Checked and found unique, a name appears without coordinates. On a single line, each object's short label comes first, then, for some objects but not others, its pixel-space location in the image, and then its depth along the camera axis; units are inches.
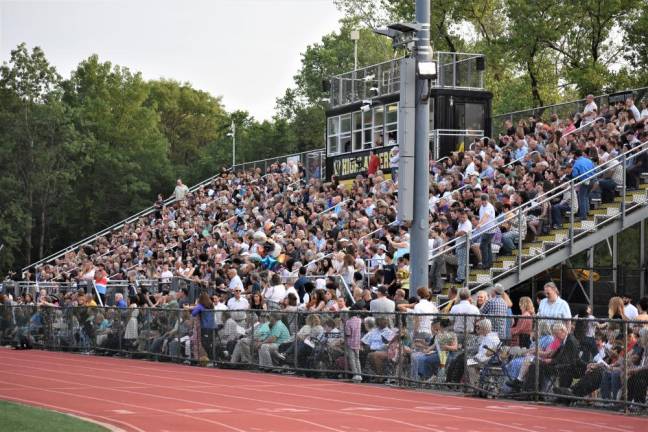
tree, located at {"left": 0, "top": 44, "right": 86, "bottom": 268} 3233.3
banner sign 1722.4
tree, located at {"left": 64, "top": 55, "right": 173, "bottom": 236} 3486.7
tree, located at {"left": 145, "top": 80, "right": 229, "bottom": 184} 4562.0
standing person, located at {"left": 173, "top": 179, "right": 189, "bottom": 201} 2380.7
